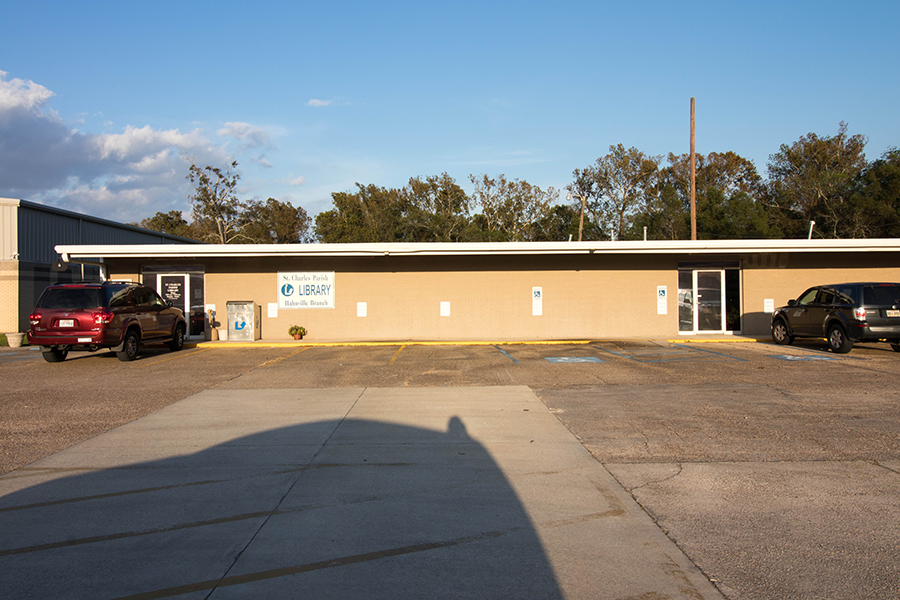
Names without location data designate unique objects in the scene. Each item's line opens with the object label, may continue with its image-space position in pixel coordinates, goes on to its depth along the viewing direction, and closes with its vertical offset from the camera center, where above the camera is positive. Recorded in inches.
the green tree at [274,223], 2297.0 +311.7
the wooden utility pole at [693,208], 1022.0 +154.9
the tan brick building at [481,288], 810.2 +15.2
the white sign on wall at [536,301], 812.0 -3.5
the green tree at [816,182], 1697.8 +345.4
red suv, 547.8 -15.7
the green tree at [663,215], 1849.2 +270.1
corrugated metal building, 1011.9 +92.9
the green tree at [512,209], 2166.6 +322.4
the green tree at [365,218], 2127.2 +306.0
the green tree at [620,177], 2196.1 +441.9
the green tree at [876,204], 1523.1 +236.7
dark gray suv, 554.3 -17.5
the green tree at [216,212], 2149.4 +326.6
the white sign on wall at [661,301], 813.2 -5.0
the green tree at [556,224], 2121.1 +265.9
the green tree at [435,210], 2053.4 +325.3
